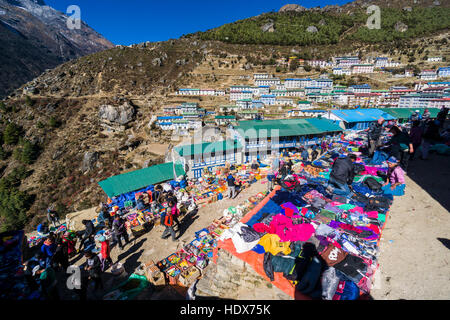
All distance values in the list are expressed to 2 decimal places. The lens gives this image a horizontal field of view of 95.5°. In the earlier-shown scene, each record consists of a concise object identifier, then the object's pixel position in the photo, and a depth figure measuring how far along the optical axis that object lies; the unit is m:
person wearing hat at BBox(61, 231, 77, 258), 6.65
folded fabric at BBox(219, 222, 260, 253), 4.62
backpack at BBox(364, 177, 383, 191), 6.52
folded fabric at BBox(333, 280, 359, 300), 3.50
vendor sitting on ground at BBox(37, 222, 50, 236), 8.22
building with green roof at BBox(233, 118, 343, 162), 14.58
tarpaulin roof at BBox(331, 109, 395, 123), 18.76
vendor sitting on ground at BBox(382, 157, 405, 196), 6.31
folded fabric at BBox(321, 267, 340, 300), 3.50
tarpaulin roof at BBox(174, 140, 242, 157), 12.34
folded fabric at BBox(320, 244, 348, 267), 4.12
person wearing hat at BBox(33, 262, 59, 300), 4.06
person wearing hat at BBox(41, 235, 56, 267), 5.83
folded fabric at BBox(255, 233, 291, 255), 4.43
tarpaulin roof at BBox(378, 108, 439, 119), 20.95
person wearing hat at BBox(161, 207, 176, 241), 6.57
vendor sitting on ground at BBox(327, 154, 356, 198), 5.94
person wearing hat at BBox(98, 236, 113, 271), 5.62
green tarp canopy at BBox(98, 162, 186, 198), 11.55
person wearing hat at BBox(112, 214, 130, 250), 6.59
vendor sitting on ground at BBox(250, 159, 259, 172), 12.32
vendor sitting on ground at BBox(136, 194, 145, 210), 9.03
